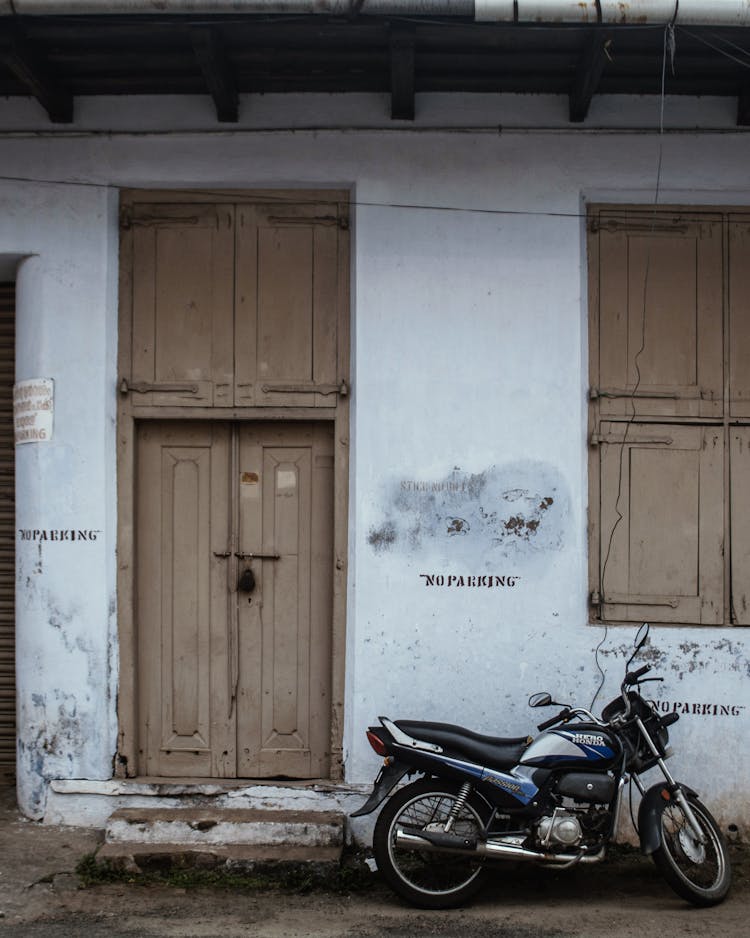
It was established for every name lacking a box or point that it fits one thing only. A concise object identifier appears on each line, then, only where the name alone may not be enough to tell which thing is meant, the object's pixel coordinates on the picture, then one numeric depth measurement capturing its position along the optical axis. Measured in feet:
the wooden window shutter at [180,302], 19.63
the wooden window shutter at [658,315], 19.43
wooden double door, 19.70
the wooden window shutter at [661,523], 19.21
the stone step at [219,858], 17.28
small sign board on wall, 19.42
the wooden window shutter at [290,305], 19.58
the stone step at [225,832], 17.98
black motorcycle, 16.06
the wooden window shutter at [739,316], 19.44
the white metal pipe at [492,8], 16.26
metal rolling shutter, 21.11
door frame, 19.33
